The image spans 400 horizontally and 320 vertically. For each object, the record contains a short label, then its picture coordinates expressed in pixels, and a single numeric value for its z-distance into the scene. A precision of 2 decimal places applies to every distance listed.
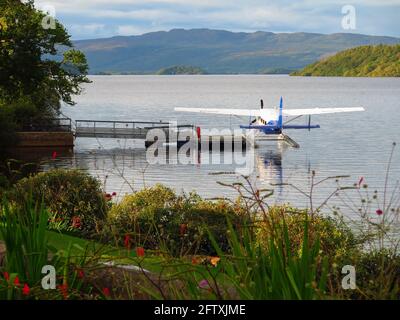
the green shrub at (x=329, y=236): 14.30
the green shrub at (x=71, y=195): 19.38
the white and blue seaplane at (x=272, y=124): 86.75
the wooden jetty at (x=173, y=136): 77.38
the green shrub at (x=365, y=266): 11.90
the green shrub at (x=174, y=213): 16.58
